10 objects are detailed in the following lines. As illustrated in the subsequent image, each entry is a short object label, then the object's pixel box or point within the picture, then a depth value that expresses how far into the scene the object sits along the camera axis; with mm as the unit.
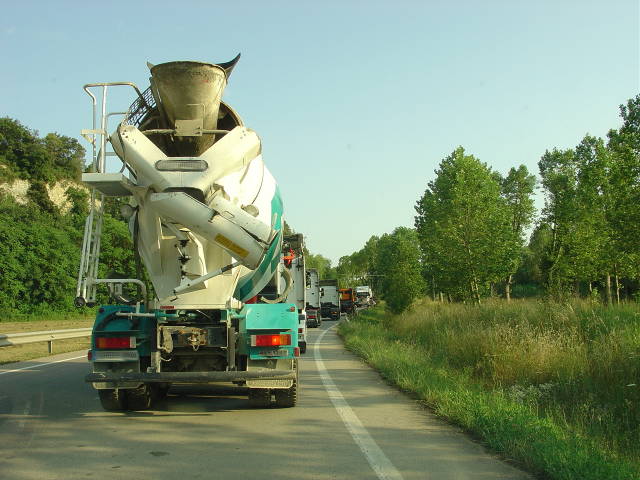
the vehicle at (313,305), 36709
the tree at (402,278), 31844
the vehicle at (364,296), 79312
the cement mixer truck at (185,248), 7871
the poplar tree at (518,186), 64781
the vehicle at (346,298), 70500
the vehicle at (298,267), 12641
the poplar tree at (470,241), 24062
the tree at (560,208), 39988
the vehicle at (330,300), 57156
